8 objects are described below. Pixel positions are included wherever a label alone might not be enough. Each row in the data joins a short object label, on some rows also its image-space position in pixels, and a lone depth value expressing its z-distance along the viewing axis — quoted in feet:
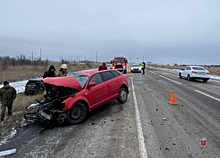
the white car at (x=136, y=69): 87.40
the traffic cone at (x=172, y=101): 22.84
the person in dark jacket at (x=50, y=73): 21.49
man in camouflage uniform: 18.17
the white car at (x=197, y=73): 48.62
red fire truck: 78.43
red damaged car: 14.83
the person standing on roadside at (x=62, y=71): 22.56
